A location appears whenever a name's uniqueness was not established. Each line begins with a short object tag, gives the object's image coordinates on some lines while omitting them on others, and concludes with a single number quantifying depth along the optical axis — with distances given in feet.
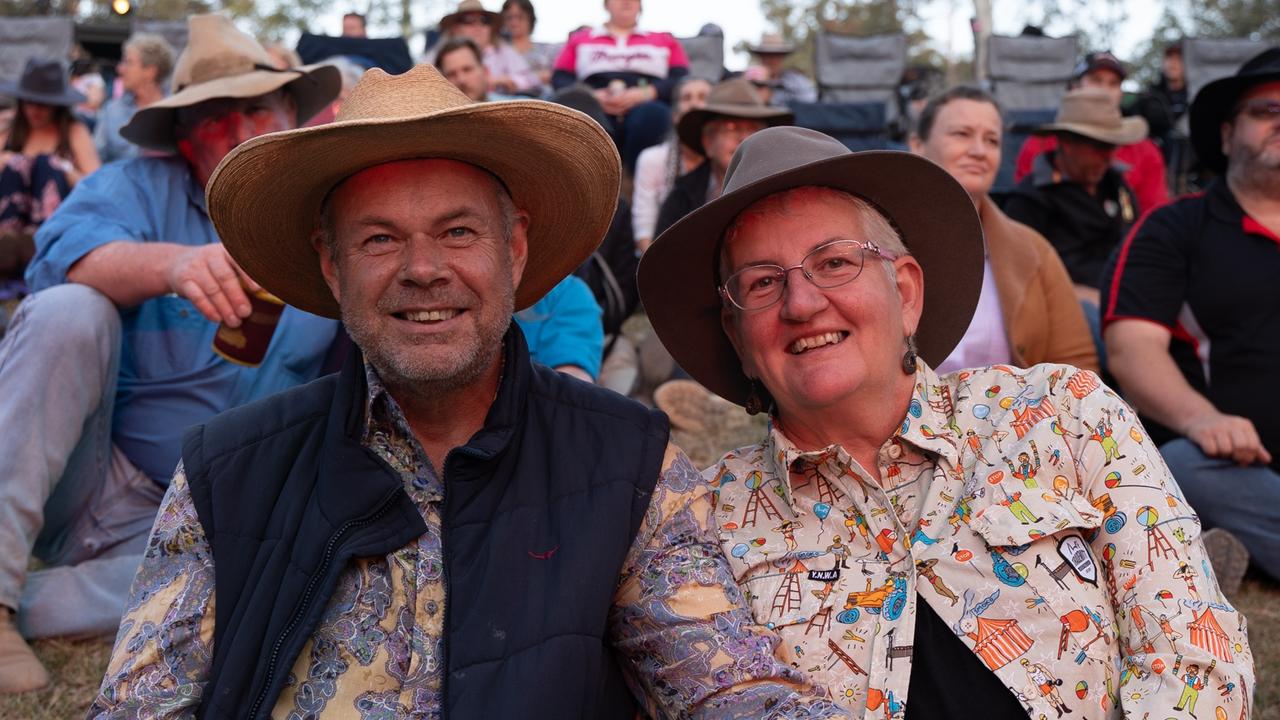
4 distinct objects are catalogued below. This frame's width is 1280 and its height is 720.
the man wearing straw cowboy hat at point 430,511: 7.20
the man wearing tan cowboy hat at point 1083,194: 21.56
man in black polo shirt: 14.34
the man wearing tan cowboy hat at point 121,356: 11.12
